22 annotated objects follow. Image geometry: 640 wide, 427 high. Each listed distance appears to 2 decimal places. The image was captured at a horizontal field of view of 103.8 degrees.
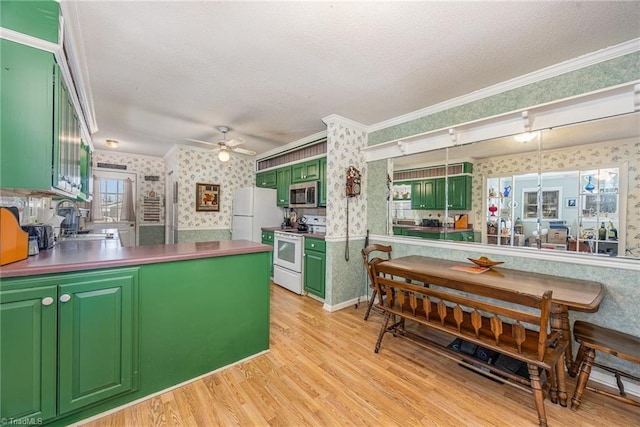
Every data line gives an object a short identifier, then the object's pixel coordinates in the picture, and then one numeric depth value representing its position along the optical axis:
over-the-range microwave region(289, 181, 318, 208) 3.98
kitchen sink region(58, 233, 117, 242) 2.90
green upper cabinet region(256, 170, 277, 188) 5.01
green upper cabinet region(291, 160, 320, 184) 3.94
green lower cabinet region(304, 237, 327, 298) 3.39
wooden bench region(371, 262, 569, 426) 1.45
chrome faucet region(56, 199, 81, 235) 3.20
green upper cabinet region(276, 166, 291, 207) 4.60
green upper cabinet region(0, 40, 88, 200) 1.27
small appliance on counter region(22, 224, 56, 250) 1.67
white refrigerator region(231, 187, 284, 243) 4.58
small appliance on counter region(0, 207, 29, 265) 1.28
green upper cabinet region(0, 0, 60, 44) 1.25
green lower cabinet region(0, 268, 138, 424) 1.25
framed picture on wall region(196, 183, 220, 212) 4.79
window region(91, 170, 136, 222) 5.14
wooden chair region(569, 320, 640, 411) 1.50
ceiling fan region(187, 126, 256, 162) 3.32
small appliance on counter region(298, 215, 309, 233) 4.38
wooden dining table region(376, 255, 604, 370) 1.54
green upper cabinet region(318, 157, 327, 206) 3.81
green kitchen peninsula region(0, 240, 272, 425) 1.28
